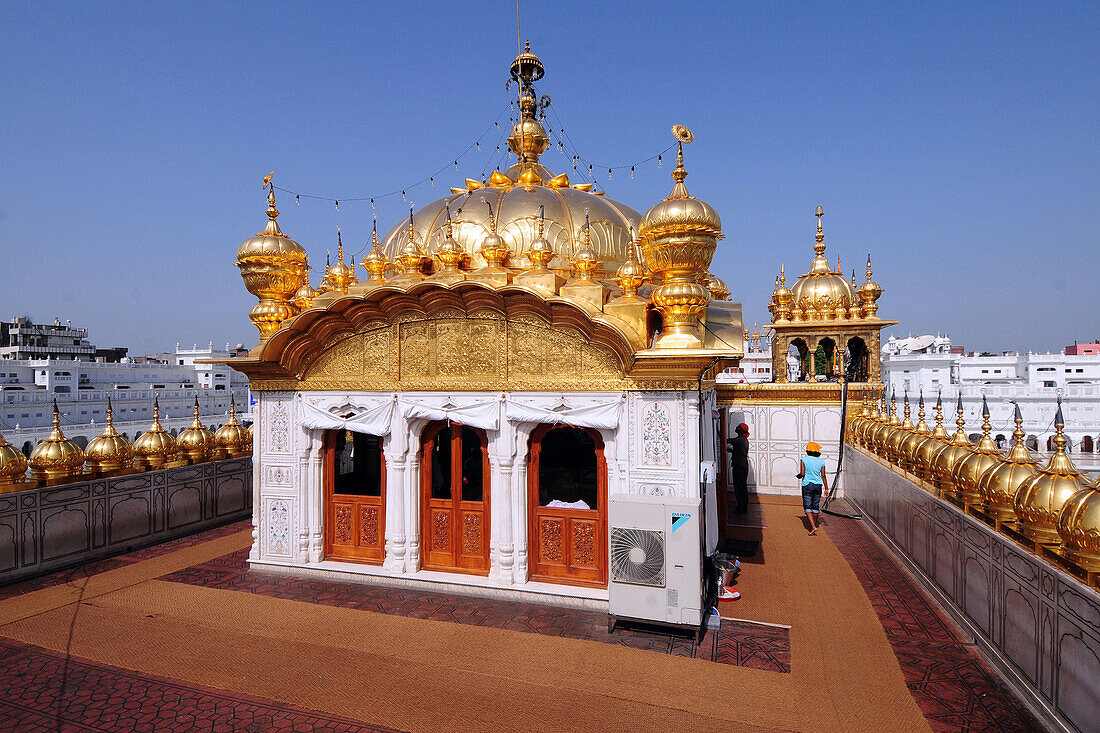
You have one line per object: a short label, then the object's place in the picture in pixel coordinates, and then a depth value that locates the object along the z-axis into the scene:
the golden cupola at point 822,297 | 17.08
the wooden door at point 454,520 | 8.36
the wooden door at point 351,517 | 8.88
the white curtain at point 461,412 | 8.10
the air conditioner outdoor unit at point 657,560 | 6.66
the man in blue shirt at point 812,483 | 11.24
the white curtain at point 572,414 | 7.59
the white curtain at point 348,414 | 8.63
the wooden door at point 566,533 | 7.88
